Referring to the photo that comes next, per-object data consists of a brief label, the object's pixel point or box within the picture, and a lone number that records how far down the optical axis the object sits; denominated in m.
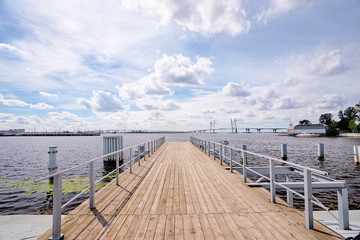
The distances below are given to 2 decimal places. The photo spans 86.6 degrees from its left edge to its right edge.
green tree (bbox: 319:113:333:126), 107.69
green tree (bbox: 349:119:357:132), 74.68
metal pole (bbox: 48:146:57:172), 11.41
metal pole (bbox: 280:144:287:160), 22.53
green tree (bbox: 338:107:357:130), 97.94
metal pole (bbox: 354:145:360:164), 19.44
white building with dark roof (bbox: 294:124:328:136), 85.94
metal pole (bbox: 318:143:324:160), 22.38
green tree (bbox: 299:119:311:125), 132.25
